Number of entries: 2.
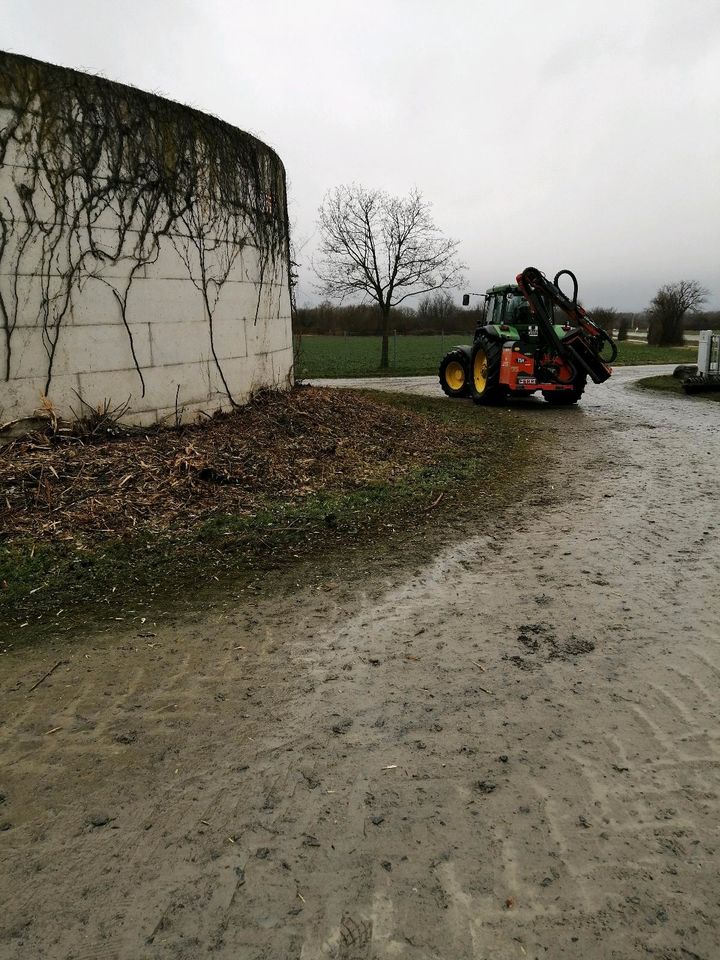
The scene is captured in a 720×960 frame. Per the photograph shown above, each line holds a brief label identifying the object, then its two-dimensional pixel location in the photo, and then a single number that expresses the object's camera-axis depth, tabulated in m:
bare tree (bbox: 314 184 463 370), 25.84
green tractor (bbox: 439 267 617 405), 12.71
